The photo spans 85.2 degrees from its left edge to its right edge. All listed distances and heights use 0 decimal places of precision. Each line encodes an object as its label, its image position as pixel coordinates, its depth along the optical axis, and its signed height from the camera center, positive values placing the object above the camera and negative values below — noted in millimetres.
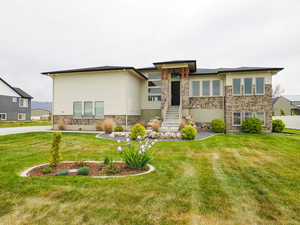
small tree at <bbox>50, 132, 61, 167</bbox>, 5062 -1155
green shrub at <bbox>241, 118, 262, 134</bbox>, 13062 -846
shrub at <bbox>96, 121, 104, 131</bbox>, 14005 -1025
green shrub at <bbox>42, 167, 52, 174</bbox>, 4602 -1616
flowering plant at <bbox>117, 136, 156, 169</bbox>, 4914 -1373
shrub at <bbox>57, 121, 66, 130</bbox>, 14895 -1123
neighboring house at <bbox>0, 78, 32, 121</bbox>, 27044 +1810
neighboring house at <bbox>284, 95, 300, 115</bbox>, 36888 +3498
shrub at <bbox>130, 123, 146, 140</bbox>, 10442 -1129
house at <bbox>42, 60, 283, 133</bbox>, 14000 +1852
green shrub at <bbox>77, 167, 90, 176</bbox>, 4477 -1594
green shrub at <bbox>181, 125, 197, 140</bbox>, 10422 -1160
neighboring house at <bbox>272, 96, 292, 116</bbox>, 37938 +2500
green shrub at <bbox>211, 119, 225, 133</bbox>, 13867 -924
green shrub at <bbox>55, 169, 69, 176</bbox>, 4467 -1630
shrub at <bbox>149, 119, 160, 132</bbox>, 12203 -859
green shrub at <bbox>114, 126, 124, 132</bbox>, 12674 -1149
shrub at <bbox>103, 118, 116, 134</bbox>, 12812 -936
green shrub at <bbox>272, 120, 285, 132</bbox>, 14305 -846
